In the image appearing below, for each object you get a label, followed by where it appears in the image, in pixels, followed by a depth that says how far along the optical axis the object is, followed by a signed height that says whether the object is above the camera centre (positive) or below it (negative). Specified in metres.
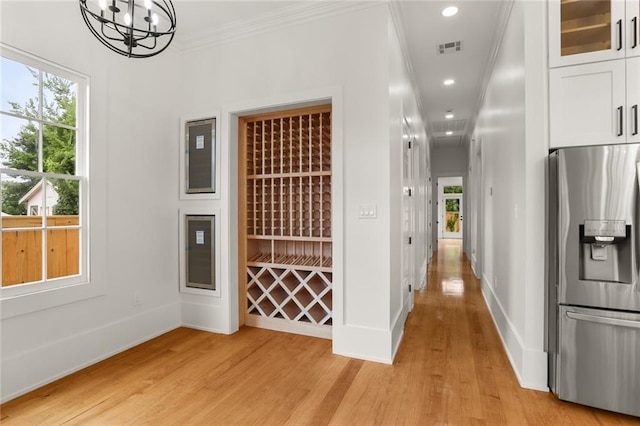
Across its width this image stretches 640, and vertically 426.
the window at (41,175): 2.17 +0.29
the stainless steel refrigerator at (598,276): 1.87 -0.40
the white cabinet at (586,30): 2.01 +1.18
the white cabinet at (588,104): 2.03 +0.70
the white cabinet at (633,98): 1.98 +0.71
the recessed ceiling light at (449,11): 2.80 +1.79
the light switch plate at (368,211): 2.63 +0.01
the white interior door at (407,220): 3.45 -0.09
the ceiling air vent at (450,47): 3.41 +1.80
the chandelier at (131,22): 1.46 +1.56
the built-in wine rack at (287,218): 3.15 -0.05
